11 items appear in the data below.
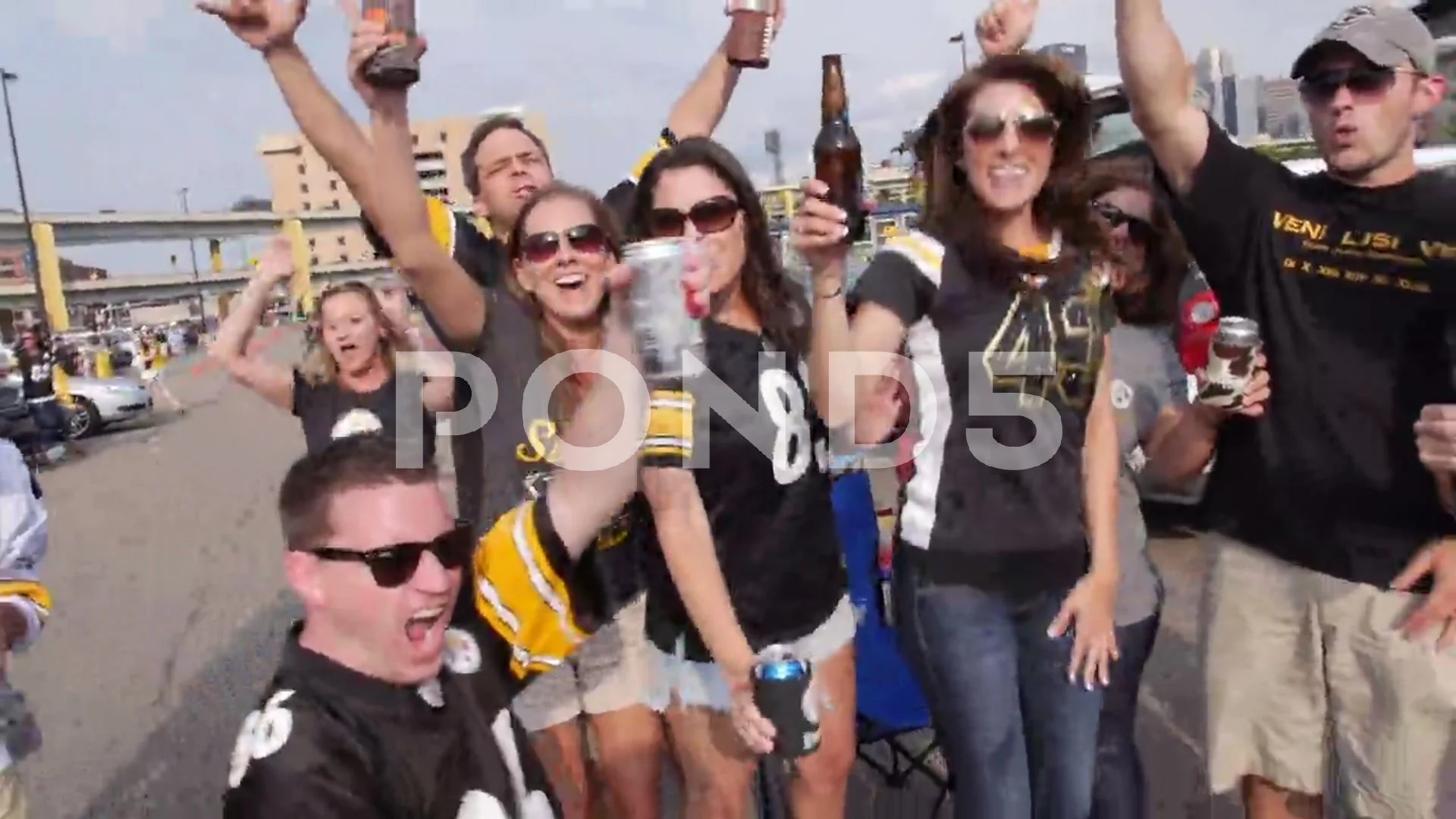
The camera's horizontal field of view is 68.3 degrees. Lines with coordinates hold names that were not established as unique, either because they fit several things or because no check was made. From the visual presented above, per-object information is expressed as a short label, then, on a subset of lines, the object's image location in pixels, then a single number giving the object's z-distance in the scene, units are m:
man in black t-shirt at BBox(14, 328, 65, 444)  13.72
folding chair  3.18
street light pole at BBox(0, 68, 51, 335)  44.41
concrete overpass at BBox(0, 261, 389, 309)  62.91
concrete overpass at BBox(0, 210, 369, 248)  59.88
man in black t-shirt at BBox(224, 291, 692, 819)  1.49
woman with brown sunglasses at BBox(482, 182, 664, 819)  2.59
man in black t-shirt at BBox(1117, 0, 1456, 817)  2.32
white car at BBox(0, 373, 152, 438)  16.58
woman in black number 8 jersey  2.31
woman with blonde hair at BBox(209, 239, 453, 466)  3.92
